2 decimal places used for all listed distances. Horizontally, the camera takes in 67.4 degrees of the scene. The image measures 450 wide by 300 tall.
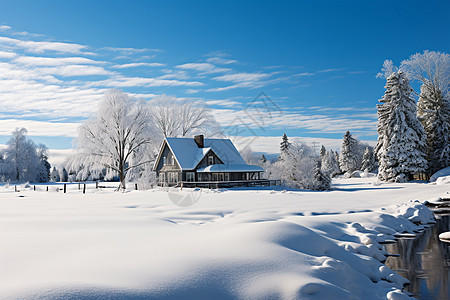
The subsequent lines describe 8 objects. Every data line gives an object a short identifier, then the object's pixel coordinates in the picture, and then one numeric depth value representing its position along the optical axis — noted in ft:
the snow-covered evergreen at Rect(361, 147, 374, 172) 230.89
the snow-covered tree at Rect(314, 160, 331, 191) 130.52
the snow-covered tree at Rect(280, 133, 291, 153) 230.48
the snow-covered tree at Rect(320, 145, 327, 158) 389.09
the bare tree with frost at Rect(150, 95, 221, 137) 162.81
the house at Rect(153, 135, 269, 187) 125.08
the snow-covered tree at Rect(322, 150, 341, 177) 269.03
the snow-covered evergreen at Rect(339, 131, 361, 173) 239.50
